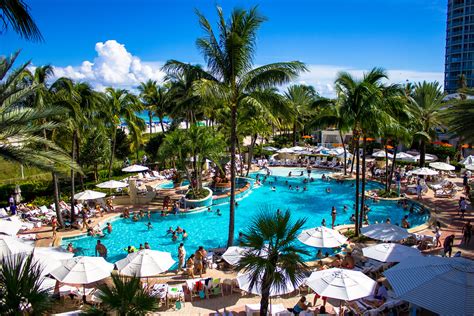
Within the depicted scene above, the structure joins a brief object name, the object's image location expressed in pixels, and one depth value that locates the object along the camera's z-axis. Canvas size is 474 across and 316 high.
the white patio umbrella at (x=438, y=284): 7.85
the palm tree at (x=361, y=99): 14.81
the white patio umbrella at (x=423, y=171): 25.38
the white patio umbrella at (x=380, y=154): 31.88
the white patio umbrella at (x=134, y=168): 28.06
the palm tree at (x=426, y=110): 27.44
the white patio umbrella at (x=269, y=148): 44.87
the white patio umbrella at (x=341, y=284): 9.45
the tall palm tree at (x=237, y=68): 13.00
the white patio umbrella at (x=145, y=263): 11.27
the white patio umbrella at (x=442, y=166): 26.87
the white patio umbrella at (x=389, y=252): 11.87
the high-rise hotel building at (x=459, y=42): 106.00
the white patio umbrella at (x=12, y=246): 11.97
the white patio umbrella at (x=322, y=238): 13.54
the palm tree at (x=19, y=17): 5.51
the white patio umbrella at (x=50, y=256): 11.29
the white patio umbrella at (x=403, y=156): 30.84
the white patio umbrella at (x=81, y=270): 10.67
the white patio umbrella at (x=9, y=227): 14.58
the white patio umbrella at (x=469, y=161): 27.29
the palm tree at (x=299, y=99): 48.31
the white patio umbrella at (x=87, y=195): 20.08
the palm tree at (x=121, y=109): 29.57
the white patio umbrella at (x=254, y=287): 9.02
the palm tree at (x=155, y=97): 39.00
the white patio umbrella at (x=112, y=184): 23.02
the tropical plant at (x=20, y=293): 5.50
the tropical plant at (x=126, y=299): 5.73
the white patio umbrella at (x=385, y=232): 13.95
